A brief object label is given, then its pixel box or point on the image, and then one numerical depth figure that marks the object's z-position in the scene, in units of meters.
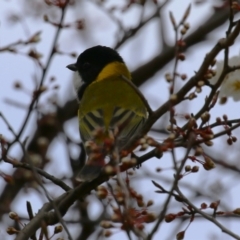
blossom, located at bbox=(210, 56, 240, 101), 7.09
